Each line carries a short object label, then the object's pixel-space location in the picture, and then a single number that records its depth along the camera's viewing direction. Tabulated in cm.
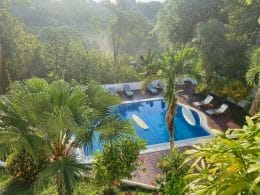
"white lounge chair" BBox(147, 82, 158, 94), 1377
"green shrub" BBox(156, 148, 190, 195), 563
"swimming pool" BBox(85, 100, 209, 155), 1026
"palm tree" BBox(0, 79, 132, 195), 456
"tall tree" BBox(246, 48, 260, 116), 503
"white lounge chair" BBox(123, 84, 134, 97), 1343
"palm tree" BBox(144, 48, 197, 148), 723
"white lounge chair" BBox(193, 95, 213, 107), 1215
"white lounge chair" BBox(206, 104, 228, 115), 1144
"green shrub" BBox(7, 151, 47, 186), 562
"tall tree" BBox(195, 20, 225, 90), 1229
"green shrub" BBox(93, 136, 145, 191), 628
